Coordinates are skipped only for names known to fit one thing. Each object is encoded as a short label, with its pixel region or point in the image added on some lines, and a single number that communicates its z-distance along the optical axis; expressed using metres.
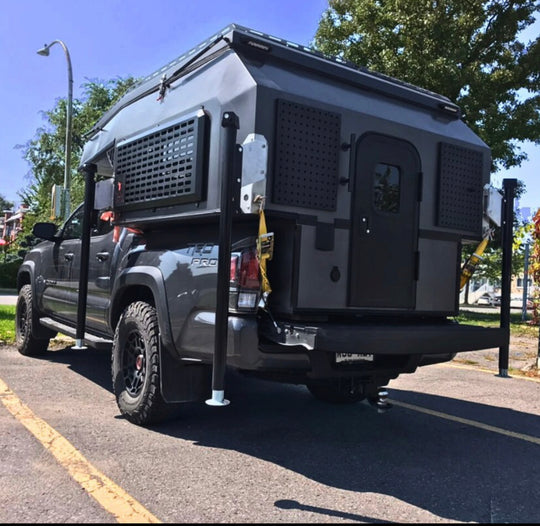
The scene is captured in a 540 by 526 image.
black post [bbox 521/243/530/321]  14.31
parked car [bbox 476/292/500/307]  55.72
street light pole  18.18
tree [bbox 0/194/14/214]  95.87
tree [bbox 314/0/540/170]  16.75
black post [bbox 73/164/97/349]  5.10
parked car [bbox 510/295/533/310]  37.69
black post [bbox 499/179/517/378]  4.32
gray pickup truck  3.52
